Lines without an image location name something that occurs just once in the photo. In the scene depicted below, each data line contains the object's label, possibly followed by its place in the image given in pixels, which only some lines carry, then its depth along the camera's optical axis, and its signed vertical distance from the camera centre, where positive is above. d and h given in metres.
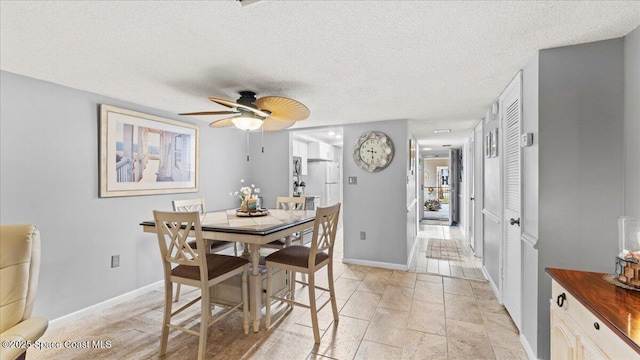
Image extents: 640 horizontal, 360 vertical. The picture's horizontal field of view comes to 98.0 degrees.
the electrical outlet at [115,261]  2.86 -0.85
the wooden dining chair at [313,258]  2.19 -0.67
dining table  2.09 -0.40
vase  2.93 -0.28
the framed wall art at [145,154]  2.81 +0.28
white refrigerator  6.45 -0.02
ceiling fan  2.19 +0.58
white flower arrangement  2.98 -0.16
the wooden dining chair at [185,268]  1.90 -0.67
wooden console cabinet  0.88 -0.50
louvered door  2.21 -0.15
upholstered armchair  1.26 -0.49
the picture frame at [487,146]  3.22 +0.40
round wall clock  3.97 +0.40
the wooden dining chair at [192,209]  2.90 -0.36
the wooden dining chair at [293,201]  3.64 -0.29
